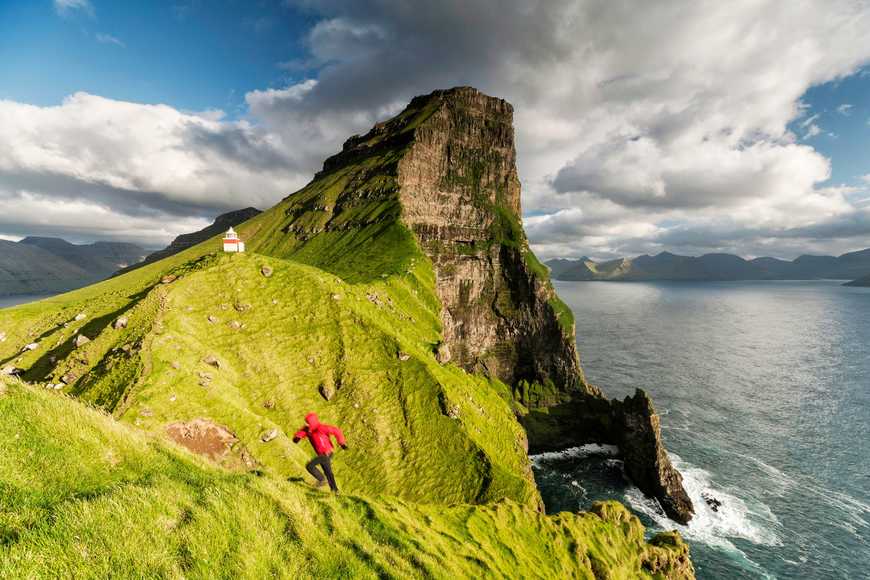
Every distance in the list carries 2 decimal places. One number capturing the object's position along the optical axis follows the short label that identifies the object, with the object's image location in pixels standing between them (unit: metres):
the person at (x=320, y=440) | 15.88
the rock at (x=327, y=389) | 42.19
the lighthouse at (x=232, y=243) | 52.91
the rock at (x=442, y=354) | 67.34
